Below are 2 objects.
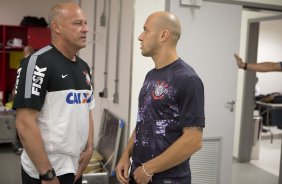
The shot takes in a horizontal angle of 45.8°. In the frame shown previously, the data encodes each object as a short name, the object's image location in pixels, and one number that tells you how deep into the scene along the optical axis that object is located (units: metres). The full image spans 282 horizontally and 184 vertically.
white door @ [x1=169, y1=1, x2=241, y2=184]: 3.15
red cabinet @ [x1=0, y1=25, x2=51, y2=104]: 5.86
